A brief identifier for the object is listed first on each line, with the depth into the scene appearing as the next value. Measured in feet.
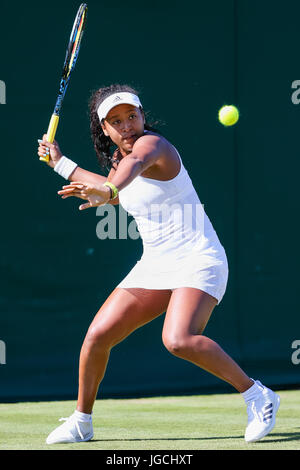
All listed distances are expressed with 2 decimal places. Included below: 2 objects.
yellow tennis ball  30.50
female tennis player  21.63
